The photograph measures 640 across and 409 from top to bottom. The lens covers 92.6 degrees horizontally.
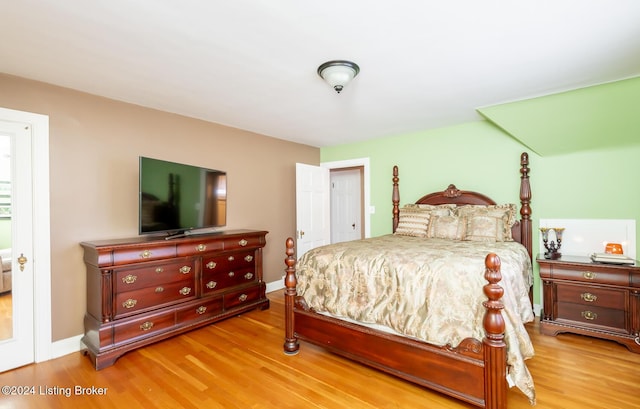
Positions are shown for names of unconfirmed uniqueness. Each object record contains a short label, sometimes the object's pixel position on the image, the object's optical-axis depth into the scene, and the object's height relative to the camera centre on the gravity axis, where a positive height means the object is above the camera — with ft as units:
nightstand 8.76 -2.97
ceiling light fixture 7.54 +3.32
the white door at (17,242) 8.23 -1.01
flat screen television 9.73 +0.20
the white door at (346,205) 19.76 -0.15
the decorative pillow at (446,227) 11.68 -1.00
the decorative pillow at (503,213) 11.23 -0.43
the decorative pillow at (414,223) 12.56 -0.87
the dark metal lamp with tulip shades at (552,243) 10.42 -1.49
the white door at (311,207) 15.80 -0.24
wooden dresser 8.46 -2.69
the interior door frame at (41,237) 8.57 -0.91
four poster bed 5.85 -2.54
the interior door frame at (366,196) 16.29 +0.35
